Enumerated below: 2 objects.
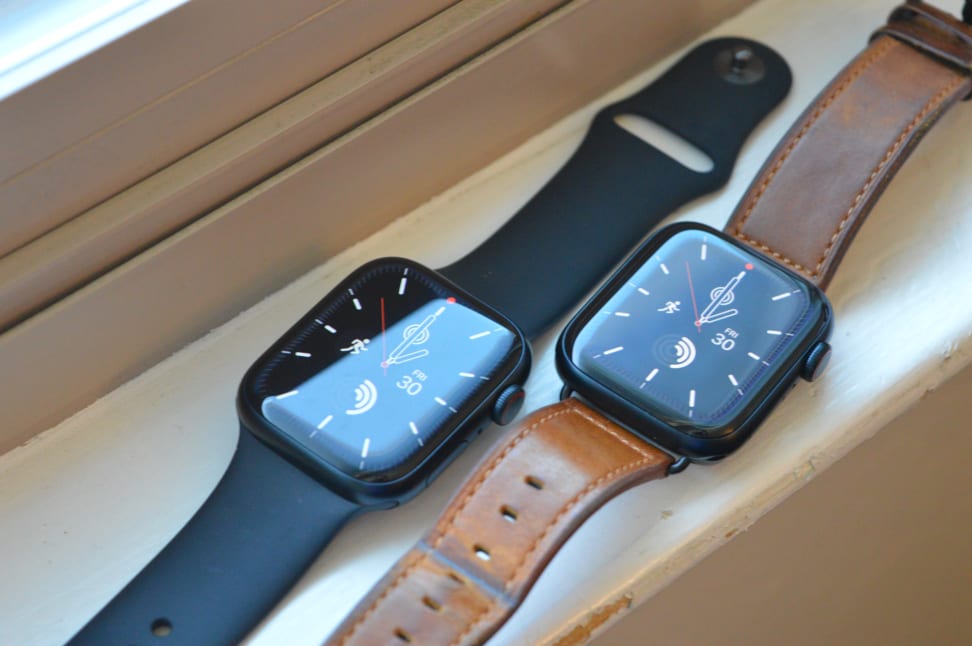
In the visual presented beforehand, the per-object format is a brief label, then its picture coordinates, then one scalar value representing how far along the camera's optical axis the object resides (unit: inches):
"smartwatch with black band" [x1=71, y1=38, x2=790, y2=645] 11.4
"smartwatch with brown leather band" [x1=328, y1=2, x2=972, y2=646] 11.0
